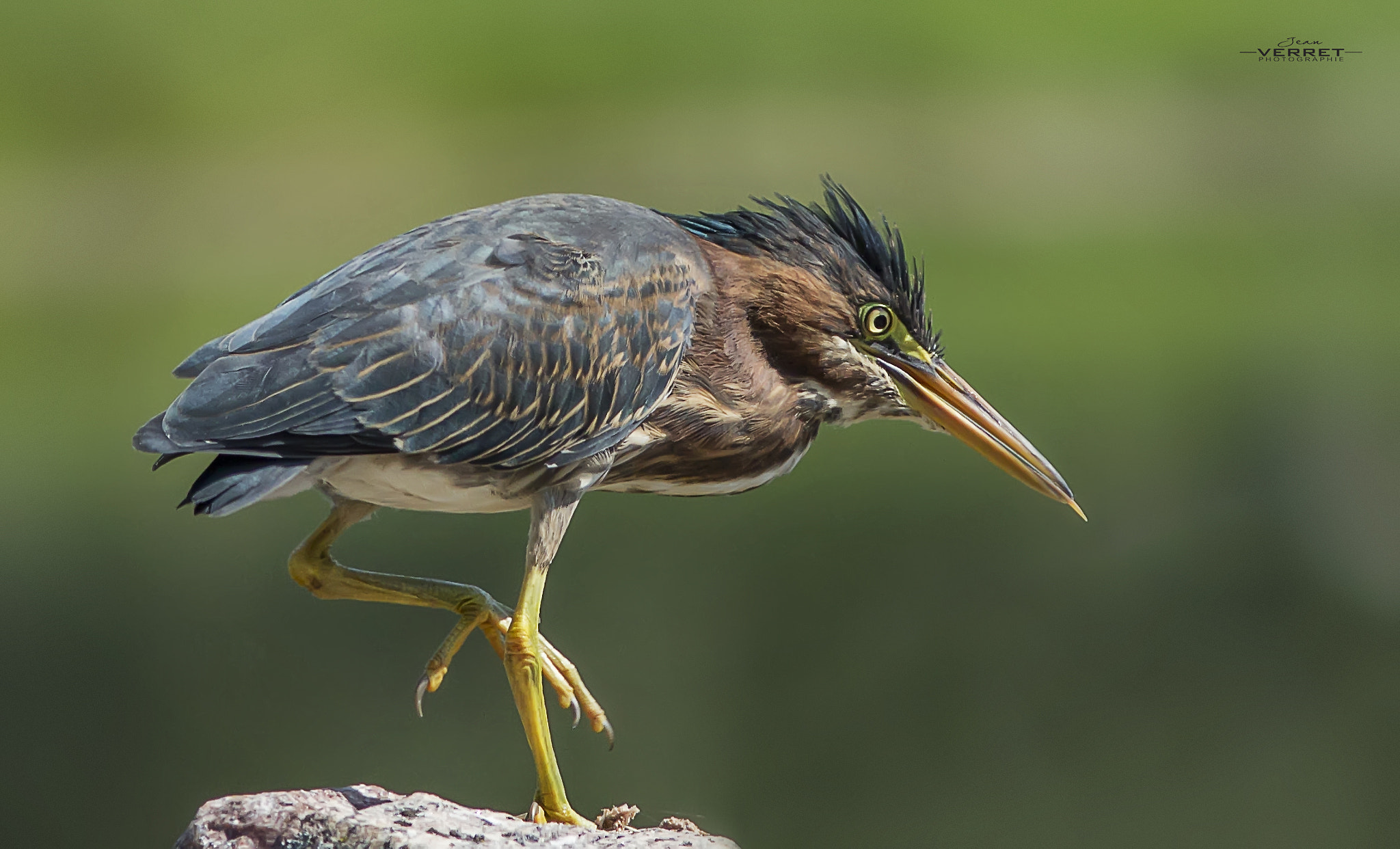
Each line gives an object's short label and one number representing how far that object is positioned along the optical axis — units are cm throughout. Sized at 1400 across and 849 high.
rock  466
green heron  468
